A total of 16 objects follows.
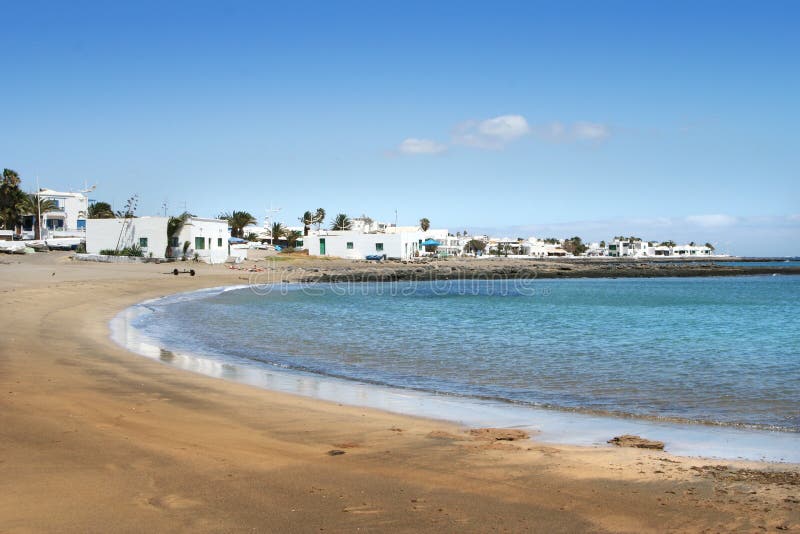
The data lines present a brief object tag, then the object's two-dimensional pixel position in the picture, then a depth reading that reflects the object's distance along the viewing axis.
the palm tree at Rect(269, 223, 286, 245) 116.44
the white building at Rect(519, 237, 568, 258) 180.51
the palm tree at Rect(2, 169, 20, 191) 71.56
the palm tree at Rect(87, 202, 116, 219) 83.29
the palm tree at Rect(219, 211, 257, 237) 107.62
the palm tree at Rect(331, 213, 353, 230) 124.69
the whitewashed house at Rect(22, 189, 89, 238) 79.19
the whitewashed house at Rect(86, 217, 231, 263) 56.06
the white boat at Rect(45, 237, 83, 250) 62.22
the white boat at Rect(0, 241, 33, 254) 56.34
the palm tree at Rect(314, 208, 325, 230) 125.81
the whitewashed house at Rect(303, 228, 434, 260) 92.44
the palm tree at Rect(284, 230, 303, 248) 114.56
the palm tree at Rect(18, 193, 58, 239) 72.56
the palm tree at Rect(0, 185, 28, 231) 71.25
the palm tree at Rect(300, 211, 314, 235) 125.12
